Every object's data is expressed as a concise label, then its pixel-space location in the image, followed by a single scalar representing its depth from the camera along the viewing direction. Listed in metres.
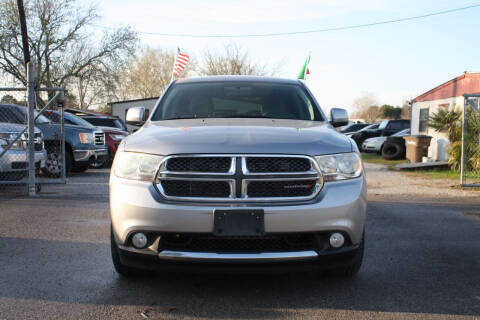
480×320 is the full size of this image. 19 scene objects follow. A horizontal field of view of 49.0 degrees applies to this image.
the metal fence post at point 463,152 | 10.15
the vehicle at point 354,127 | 32.03
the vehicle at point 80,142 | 12.51
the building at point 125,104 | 36.41
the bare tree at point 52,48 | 36.28
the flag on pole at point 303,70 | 18.69
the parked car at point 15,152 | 9.12
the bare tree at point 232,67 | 44.53
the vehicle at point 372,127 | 28.55
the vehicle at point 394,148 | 20.66
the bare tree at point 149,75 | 61.16
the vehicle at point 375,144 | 24.61
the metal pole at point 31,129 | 8.88
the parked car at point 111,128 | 15.19
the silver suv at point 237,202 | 3.33
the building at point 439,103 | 17.06
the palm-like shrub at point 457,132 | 13.32
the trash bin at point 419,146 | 17.64
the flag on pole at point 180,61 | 24.14
